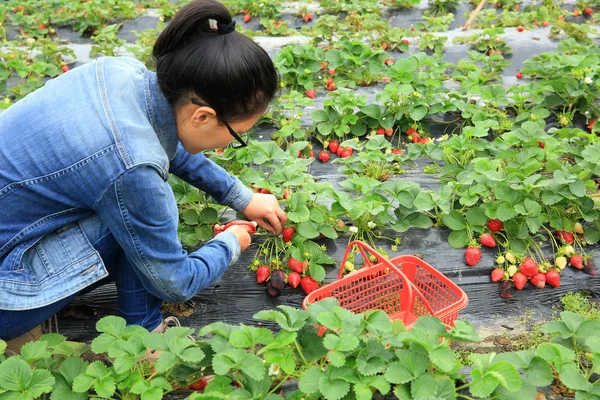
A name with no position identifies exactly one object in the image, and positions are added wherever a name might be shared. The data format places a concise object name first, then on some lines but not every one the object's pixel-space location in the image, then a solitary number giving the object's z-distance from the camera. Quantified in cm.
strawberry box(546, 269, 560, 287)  277
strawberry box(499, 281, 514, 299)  277
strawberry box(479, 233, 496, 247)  284
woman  181
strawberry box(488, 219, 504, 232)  286
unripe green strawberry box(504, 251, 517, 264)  280
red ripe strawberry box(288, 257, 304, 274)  269
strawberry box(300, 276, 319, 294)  270
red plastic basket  251
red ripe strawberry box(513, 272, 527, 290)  276
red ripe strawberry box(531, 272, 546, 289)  278
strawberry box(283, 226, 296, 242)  273
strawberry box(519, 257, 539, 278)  276
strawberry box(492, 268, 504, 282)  278
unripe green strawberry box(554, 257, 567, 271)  281
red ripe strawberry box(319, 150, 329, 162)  370
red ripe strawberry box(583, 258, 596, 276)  283
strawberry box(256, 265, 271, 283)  272
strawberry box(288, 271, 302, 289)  270
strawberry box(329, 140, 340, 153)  377
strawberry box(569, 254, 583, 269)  282
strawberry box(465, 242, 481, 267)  281
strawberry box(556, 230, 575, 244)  290
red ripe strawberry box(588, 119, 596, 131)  369
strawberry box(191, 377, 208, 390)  202
